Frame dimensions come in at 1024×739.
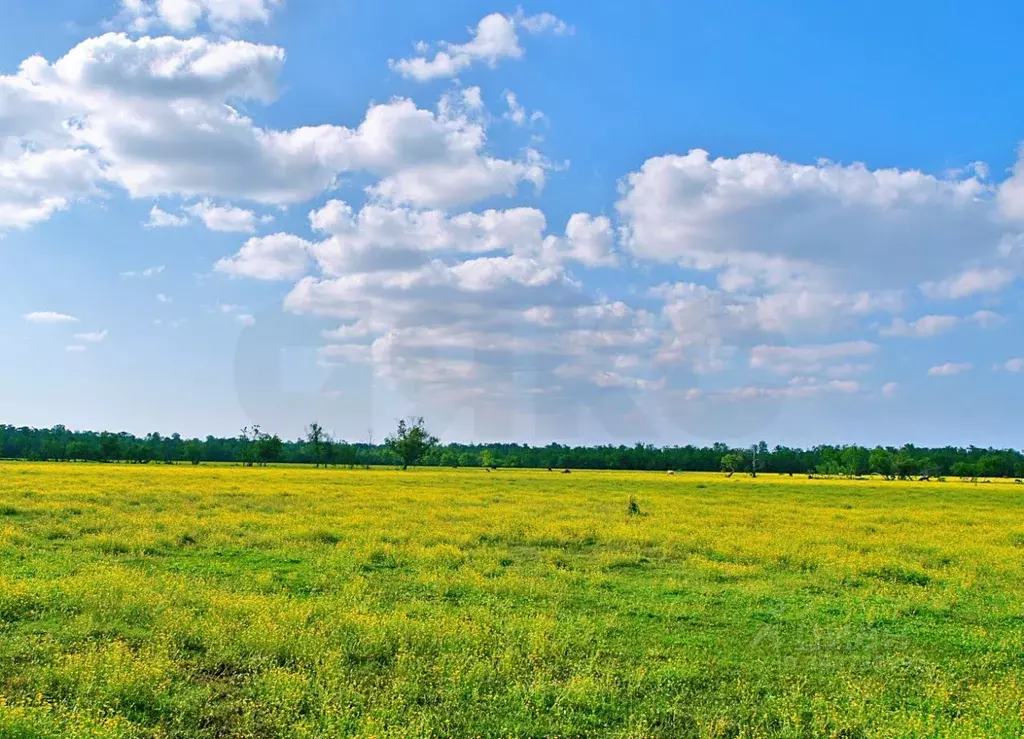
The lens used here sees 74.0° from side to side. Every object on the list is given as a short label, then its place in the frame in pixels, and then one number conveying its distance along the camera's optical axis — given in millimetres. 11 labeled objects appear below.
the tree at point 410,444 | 122500
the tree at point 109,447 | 116988
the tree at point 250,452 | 123188
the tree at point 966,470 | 123494
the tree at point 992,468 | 125812
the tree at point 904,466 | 118500
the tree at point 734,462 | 134000
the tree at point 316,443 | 134375
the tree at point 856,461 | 130375
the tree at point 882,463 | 123812
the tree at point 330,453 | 135000
